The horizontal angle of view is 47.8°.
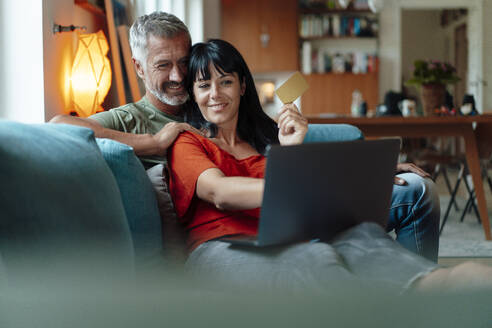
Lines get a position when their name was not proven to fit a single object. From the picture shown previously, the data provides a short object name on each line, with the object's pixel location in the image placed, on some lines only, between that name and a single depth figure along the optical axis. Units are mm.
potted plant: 3959
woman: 1125
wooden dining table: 3508
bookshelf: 7332
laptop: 1138
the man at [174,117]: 1919
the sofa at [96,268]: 836
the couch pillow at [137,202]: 1403
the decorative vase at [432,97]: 3943
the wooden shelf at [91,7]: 2645
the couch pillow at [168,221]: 1570
